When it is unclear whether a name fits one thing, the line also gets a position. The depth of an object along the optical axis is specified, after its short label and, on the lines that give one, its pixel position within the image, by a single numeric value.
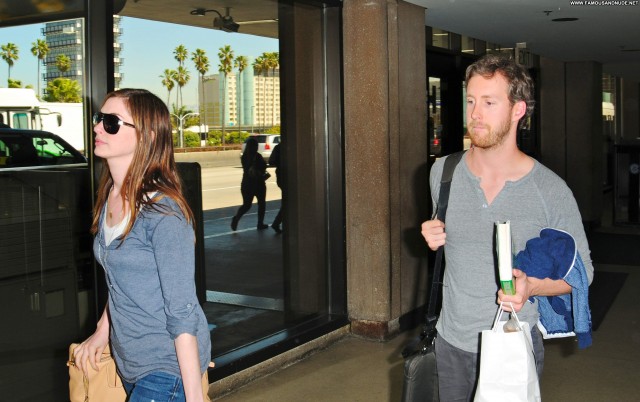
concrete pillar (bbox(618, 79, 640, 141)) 28.72
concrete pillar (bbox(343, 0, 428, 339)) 6.77
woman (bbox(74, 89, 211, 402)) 2.49
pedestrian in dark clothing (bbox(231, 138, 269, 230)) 6.21
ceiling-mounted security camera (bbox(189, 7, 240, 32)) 5.74
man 2.88
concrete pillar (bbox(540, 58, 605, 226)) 13.97
